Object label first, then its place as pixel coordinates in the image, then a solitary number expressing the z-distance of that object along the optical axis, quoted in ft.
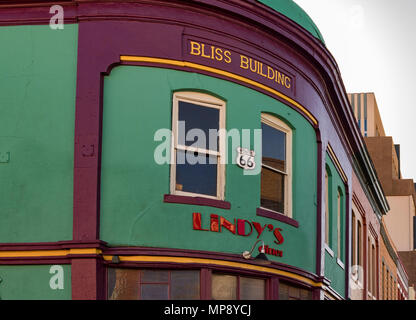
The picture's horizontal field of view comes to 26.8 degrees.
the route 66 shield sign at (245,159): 53.62
